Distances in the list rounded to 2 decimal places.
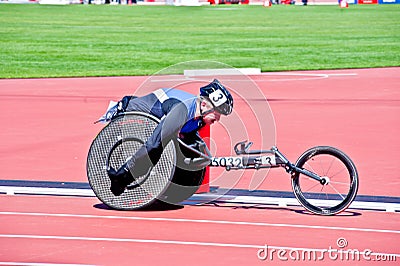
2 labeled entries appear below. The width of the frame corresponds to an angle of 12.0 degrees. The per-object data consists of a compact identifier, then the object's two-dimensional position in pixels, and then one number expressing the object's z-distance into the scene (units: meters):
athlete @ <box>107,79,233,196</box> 18.65
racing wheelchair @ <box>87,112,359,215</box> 18.78
